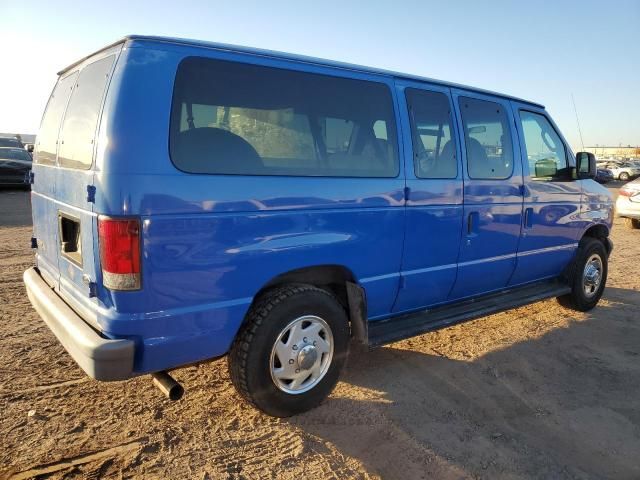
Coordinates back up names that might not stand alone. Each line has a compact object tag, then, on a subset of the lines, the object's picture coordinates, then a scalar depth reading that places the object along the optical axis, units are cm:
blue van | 249
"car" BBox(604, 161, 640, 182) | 3959
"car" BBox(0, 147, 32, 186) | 1588
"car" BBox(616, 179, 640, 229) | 1181
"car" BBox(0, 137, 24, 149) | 1802
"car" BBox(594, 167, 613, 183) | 3536
